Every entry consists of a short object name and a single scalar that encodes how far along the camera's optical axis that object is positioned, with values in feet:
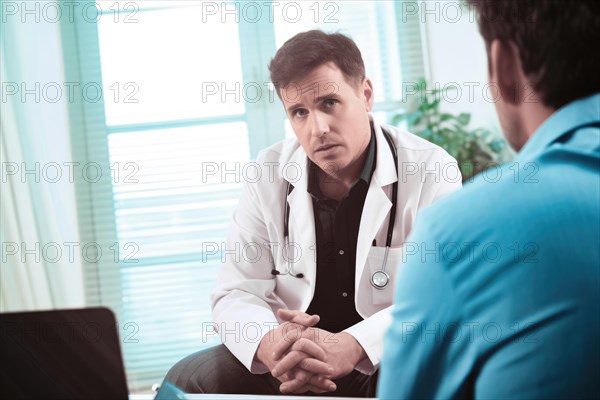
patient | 1.89
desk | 3.09
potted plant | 9.55
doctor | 5.65
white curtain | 9.91
